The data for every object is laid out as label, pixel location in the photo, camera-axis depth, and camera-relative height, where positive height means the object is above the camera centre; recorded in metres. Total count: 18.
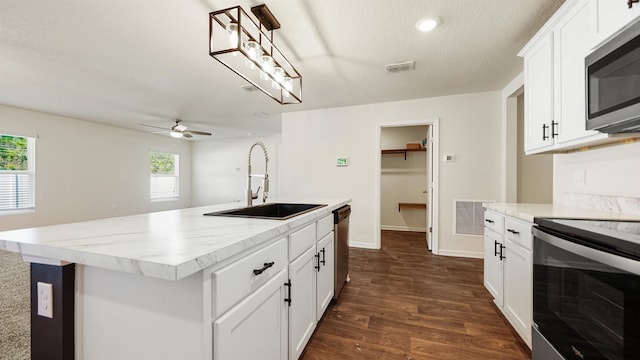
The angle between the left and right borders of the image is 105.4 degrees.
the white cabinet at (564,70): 1.33 +0.77
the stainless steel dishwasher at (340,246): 2.20 -0.63
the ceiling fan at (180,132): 4.52 +0.90
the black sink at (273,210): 1.82 -0.25
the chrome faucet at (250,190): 2.03 -0.09
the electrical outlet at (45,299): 0.88 -0.44
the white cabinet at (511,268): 1.56 -0.65
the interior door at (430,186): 3.89 -0.10
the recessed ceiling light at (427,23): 1.95 +1.29
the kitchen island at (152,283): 0.74 -0.36
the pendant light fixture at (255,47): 1.45 +0.92
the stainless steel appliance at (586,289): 0.80 -0.44
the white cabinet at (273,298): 0.83 -0.54
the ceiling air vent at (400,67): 2.70 +1.30
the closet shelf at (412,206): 5.34 -0.55
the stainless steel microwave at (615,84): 1.09 +0.48
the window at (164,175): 6.81 +0.13
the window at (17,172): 4.18 +0.11
